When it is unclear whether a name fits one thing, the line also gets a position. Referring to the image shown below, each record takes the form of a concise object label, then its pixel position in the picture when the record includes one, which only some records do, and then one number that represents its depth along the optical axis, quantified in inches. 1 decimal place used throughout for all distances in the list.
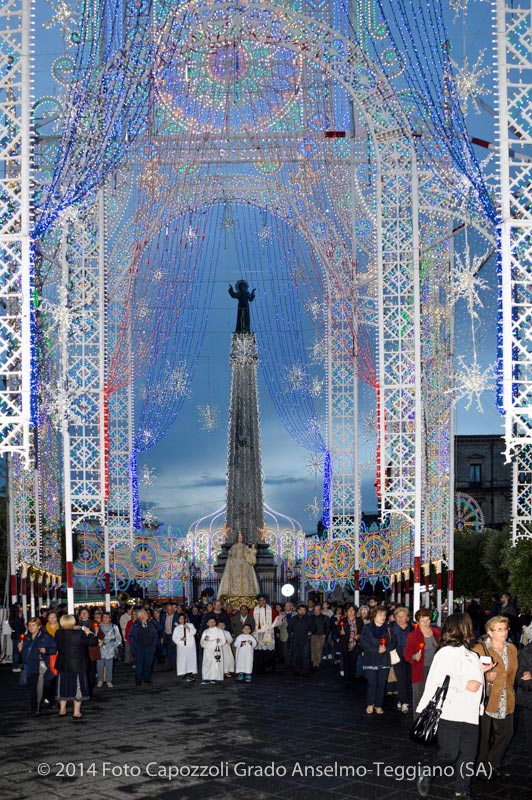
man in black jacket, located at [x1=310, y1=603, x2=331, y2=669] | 821.9
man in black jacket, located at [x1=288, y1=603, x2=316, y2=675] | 772.6
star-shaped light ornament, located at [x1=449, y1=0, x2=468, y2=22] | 627.5
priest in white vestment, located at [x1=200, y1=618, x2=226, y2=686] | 687.7
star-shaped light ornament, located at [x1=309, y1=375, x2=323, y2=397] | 1361.5
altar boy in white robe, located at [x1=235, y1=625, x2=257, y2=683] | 712.4
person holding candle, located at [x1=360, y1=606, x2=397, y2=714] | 520.1
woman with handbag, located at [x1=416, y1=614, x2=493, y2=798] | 301.1
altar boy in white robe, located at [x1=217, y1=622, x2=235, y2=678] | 715.0
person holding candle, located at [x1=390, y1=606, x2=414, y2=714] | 532.1
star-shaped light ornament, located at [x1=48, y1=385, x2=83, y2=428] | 742.8
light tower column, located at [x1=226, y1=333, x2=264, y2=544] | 1469.0
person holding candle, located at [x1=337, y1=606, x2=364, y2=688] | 693.3
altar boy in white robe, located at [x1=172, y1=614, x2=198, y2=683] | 722.8
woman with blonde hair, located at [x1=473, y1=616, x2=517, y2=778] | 341.7
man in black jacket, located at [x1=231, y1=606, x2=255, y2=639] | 790.5
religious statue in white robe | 1306.6
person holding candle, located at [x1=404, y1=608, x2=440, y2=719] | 461.7
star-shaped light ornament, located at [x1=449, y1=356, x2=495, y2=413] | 565.9
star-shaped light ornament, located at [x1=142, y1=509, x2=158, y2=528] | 1716.3
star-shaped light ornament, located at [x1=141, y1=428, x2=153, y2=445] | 1370.6
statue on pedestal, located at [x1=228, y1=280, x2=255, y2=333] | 1550.2
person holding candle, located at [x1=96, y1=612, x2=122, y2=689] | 679.1
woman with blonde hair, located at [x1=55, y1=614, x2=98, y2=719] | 509.4
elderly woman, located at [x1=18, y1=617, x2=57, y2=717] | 540.4
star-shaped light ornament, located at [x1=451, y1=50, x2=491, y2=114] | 654.5
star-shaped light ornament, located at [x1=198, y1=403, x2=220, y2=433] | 1631.4
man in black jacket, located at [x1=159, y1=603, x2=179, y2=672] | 820.9
